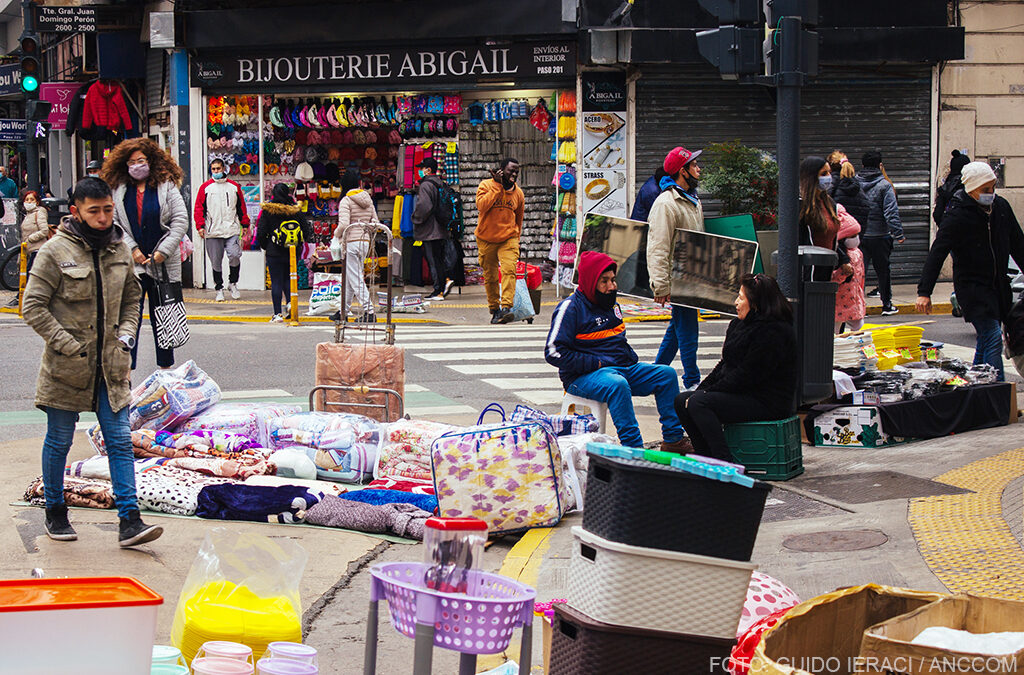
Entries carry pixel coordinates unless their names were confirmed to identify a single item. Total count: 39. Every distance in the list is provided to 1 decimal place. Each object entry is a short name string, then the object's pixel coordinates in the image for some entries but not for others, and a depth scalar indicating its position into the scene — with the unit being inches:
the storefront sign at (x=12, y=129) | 995.9
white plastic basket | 149.7
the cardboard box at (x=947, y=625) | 125.3
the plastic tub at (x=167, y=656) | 163.8
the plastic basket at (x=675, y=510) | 150.3
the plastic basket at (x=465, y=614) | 138.9
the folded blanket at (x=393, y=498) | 272.9
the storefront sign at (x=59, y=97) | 989.2
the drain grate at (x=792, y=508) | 261.6
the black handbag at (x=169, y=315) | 383.9
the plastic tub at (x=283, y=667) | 154.2
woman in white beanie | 364.8
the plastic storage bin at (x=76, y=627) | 137.2
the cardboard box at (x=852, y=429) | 331.6
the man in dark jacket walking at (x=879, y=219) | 636.7
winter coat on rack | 907.4
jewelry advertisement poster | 778.2
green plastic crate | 293.1
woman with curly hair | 381.1
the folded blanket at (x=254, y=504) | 269.4
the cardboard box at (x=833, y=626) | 143.5
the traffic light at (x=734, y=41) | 327.6
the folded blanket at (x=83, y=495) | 277.0
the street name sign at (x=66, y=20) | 846.5
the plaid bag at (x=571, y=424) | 298.7
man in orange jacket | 631.2
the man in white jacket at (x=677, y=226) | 383.6
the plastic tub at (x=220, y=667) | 154.9
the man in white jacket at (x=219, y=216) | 768.3
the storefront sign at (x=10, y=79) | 1132.0
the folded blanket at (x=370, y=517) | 260.4
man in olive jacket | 238.2
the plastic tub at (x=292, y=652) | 159.0
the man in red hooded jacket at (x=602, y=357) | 305.3
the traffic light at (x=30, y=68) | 754.8
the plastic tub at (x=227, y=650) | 159.3
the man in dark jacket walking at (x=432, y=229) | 748.0
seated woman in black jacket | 290.4
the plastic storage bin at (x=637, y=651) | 150.0
